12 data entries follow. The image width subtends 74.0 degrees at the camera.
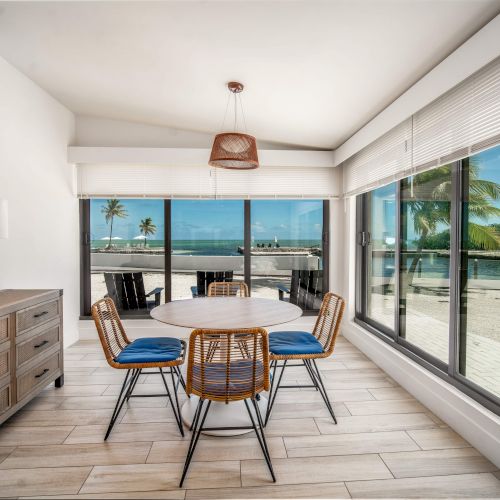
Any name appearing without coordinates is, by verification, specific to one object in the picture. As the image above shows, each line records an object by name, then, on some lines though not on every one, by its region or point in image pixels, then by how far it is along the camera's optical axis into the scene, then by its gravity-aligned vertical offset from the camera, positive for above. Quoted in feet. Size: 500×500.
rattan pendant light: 8.34 +2.45
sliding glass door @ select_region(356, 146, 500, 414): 7.23 -0.67
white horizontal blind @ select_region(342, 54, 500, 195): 6.66 +2.82
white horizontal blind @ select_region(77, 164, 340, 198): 13.94 +2.70
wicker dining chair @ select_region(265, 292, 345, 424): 7.95 -2.54
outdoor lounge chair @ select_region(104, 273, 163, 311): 14.97 -2.16
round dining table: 7.29 -1.70
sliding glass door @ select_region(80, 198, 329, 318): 14.78 -0.20
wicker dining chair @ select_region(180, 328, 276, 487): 5.82 -2.36
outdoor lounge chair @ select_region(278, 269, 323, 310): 15.47 -2.11
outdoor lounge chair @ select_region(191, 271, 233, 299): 15.06 -1.52
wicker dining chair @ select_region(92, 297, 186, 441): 7.38 -2.59
